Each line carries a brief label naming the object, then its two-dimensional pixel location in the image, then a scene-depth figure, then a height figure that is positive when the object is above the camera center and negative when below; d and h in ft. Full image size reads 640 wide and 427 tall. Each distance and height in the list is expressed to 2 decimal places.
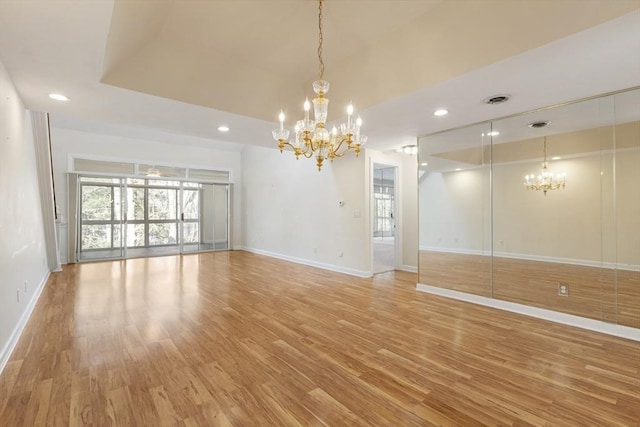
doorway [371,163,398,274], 28.63 -0.95
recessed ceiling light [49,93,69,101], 10.78 +4.62
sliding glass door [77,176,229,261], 25.25 -0.31
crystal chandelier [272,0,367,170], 9.89 +2.88
